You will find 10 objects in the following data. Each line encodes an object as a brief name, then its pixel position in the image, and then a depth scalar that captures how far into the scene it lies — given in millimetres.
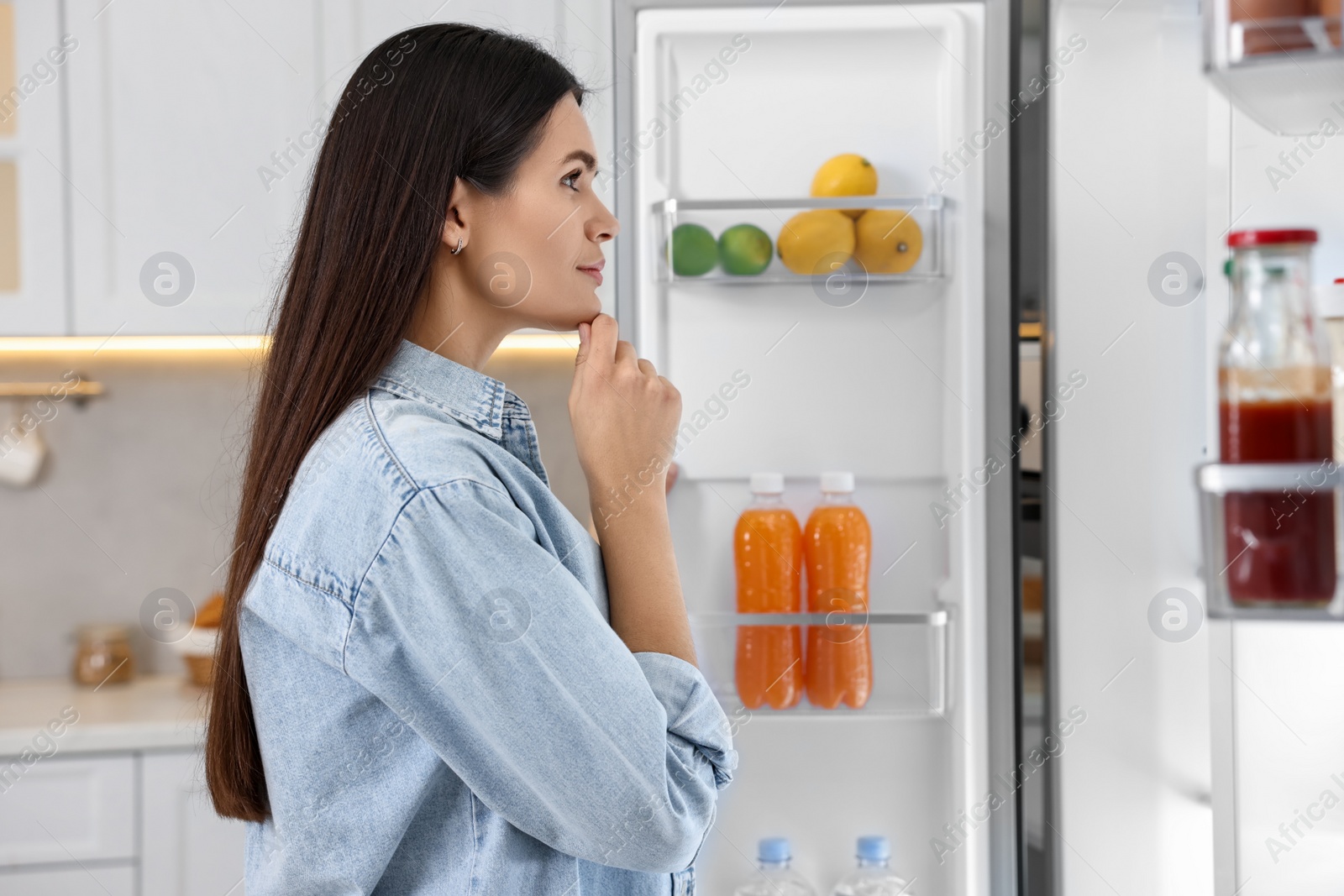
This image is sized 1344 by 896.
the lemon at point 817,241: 1155
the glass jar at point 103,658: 1632
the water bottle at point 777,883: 1219
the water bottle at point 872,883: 1217
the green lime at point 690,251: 1179
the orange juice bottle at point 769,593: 1200
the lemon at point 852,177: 1173
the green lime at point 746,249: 1172
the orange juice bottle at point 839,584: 1188
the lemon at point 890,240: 1155
